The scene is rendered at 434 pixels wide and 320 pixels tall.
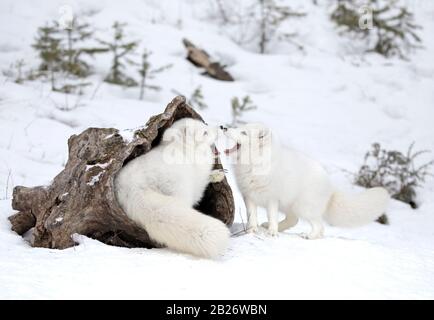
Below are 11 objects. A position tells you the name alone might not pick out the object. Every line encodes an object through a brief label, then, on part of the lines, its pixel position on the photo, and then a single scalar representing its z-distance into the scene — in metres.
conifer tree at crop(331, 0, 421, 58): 12.21
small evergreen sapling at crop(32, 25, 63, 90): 9.19
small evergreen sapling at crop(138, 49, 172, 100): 9.61
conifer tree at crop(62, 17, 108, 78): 9.64
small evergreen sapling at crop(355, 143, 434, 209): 8.39
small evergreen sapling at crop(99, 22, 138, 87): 9.55
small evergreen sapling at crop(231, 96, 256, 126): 9.04
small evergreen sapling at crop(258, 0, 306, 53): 12.16
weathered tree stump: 4.20
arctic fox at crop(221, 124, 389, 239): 4.90
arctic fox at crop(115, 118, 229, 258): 3.92
